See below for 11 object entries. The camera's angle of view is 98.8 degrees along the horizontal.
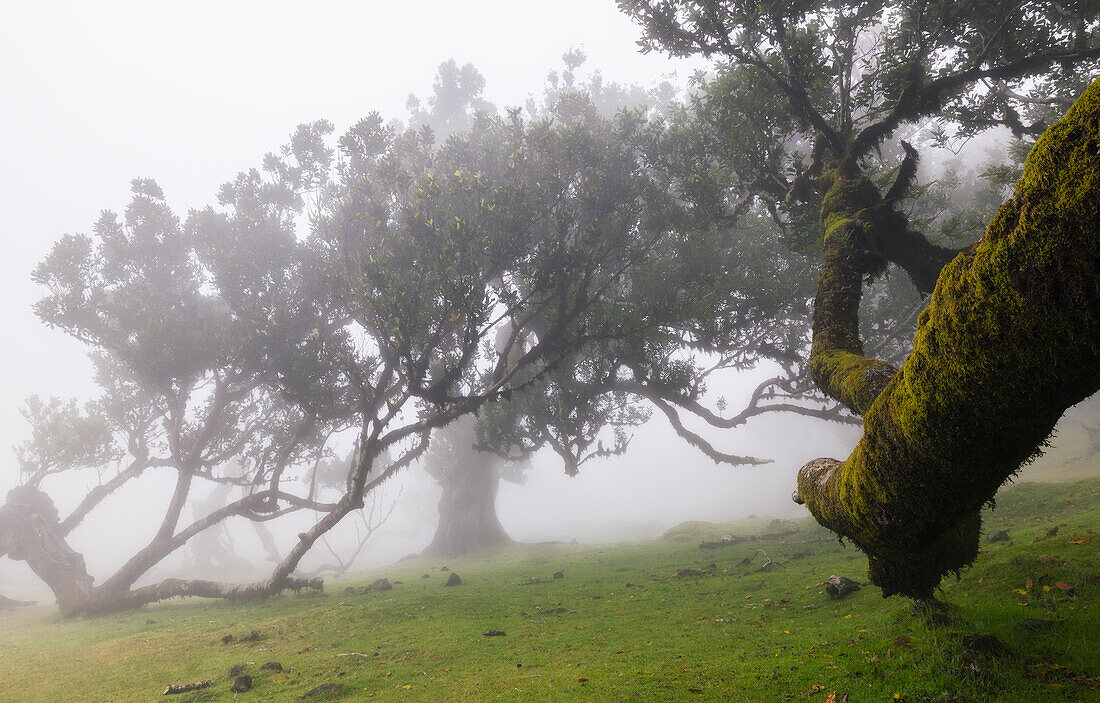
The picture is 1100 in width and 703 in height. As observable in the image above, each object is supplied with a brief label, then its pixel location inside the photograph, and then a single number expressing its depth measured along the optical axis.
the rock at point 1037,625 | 6.10
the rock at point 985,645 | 5.64
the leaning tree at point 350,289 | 19.84
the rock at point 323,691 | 7.96
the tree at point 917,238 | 2.53
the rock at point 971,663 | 5.33
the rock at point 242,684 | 8.59
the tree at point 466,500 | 36.31
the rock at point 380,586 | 20.38
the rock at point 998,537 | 11.52
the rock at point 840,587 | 9.74
